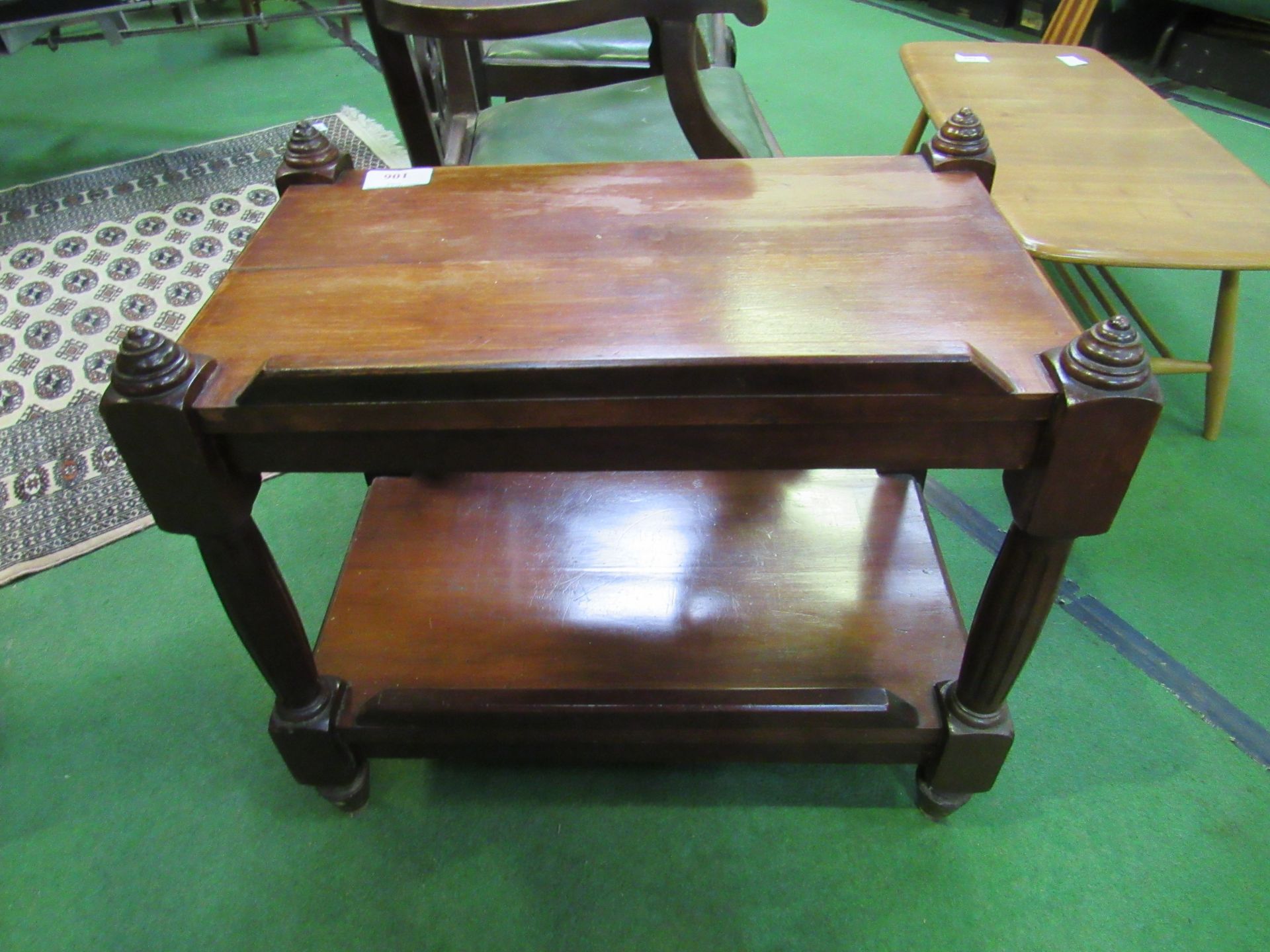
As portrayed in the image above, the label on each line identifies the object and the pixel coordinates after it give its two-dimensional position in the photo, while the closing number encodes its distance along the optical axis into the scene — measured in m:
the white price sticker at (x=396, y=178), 0.90
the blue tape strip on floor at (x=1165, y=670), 1.02
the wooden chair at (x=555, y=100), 1.01
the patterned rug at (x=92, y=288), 1.35
